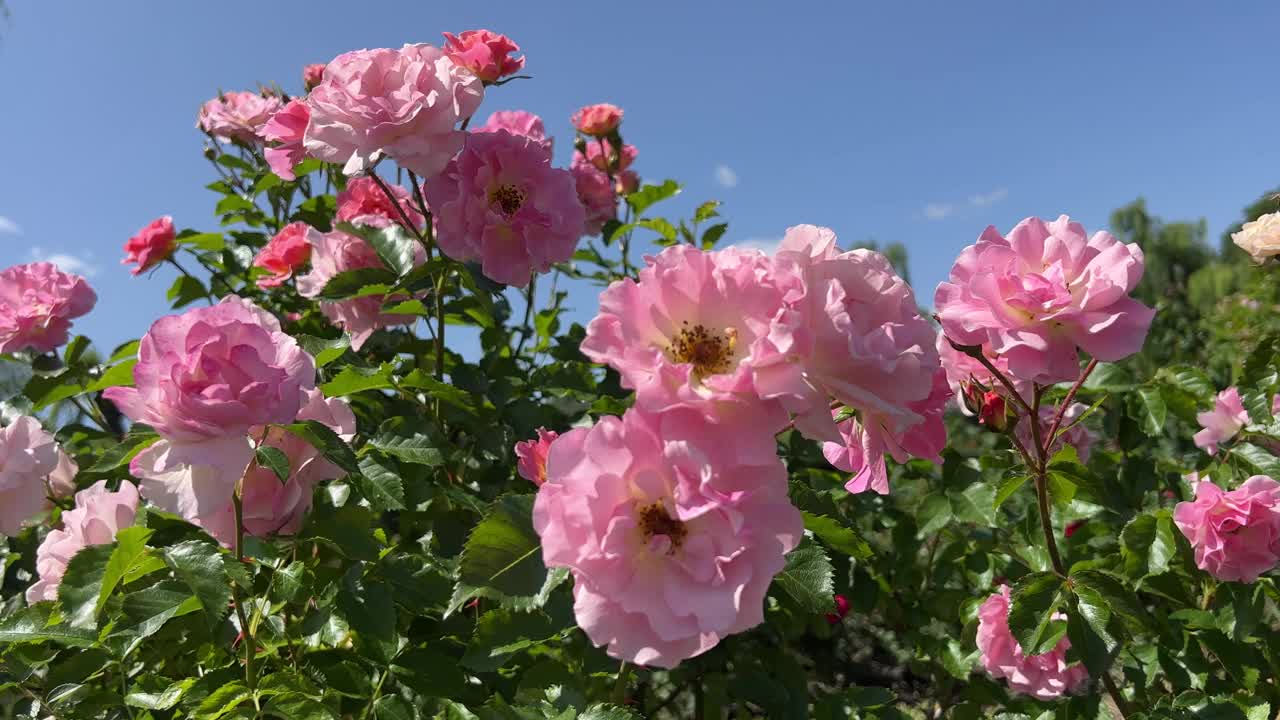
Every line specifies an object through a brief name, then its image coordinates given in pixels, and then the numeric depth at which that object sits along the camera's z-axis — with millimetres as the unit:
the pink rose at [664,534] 339
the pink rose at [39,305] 822
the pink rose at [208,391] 413
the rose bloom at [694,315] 347
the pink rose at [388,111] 554
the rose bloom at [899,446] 414
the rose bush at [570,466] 348
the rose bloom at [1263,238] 730
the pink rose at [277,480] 442
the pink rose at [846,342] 338
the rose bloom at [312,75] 890
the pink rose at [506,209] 584
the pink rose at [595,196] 966
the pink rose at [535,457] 453
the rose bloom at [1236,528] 602
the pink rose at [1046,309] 442
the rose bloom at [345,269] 712
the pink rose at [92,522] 555
